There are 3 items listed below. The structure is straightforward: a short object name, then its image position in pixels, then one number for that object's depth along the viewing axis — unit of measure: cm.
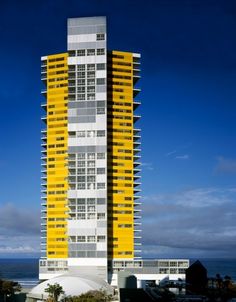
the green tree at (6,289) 8144
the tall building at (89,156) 13138
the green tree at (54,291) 8144
